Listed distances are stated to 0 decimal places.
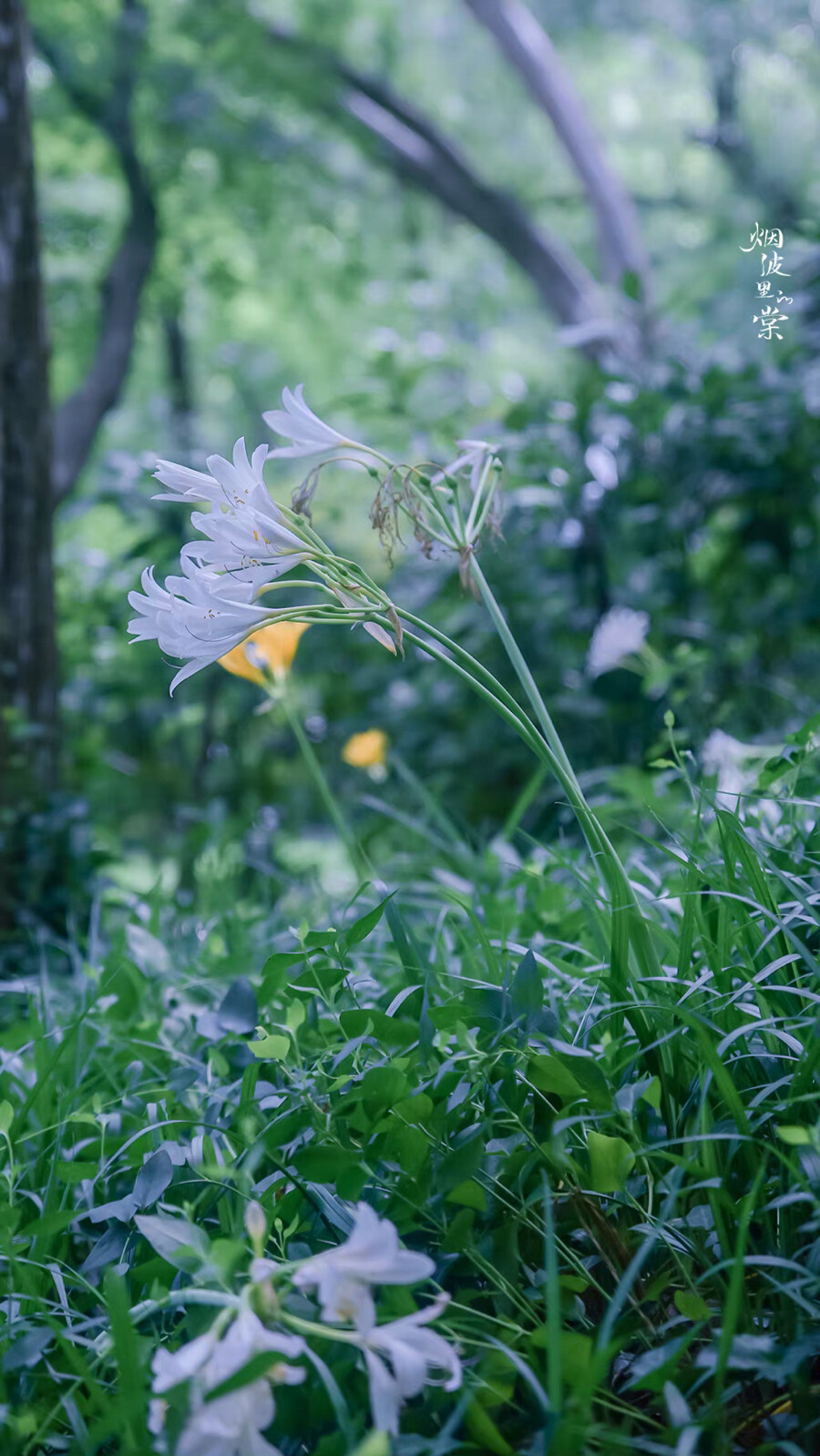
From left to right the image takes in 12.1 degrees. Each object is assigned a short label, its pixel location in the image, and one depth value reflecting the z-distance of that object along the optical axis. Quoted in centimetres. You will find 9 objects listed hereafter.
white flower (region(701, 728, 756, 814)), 355
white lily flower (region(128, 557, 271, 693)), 289
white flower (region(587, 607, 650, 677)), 466
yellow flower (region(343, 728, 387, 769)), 488
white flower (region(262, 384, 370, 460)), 304
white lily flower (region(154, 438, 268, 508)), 293
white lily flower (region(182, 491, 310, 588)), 291
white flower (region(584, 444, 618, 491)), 622
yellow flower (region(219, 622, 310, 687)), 348
